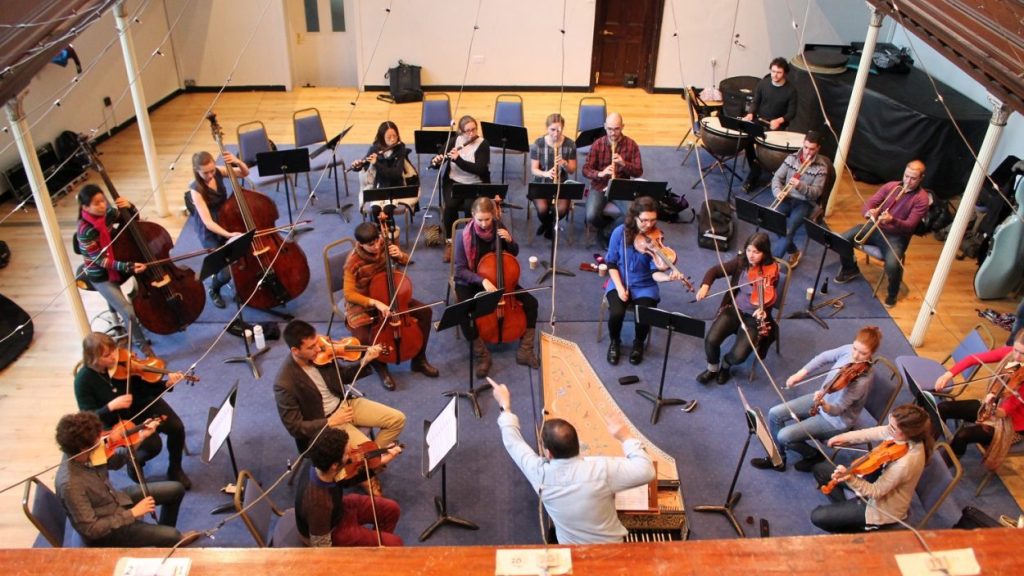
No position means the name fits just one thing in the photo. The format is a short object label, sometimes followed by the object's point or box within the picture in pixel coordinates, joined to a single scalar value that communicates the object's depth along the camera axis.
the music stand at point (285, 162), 6.44
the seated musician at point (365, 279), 4.99
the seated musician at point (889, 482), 3.70
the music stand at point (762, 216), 5.98
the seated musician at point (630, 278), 5.51
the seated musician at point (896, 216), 6.03
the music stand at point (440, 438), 3.67
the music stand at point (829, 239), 5.61
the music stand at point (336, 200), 7.25
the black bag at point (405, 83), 10.23
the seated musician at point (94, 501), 3.47
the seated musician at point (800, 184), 6.57
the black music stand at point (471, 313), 4.59
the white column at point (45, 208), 4.39
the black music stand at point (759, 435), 3.76
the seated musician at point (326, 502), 3.30
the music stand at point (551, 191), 6.37
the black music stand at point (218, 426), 3.90
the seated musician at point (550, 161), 6.82
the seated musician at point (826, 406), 4.36
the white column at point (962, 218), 4.94
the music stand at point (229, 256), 5.03
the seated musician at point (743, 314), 5.28
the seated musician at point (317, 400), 4.10
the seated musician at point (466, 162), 6.89
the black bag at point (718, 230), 7.00
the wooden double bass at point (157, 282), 5.18
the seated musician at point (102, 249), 5.00
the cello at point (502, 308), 5.30
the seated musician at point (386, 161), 6.57
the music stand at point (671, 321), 4.68
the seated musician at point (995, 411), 4.49
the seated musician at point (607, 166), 6.77
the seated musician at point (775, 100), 7.76
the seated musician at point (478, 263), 5.34
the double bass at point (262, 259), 5.57
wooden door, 10.39
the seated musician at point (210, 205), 5.79
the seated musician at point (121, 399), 4.04
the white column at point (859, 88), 6.54
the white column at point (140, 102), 6.14
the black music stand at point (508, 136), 7.11
